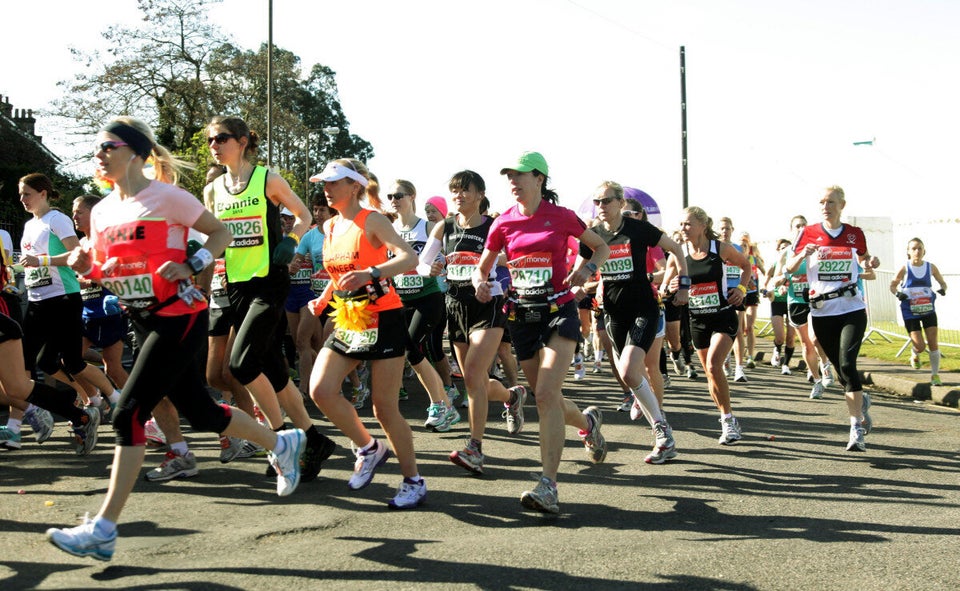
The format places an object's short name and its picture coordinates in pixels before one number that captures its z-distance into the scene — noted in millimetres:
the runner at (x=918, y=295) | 13977
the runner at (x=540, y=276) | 5918
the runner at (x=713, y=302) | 8297
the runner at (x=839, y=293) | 7992
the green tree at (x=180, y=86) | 41375
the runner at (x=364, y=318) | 5672
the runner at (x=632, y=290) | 7676
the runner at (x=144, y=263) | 4711
